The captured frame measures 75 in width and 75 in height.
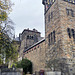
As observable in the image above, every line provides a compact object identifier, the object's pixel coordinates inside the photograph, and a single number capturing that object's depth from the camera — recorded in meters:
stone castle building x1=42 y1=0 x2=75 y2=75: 10.09
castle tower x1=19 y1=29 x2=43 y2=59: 30.06
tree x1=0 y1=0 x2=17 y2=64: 7.20
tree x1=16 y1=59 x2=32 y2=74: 19.53
